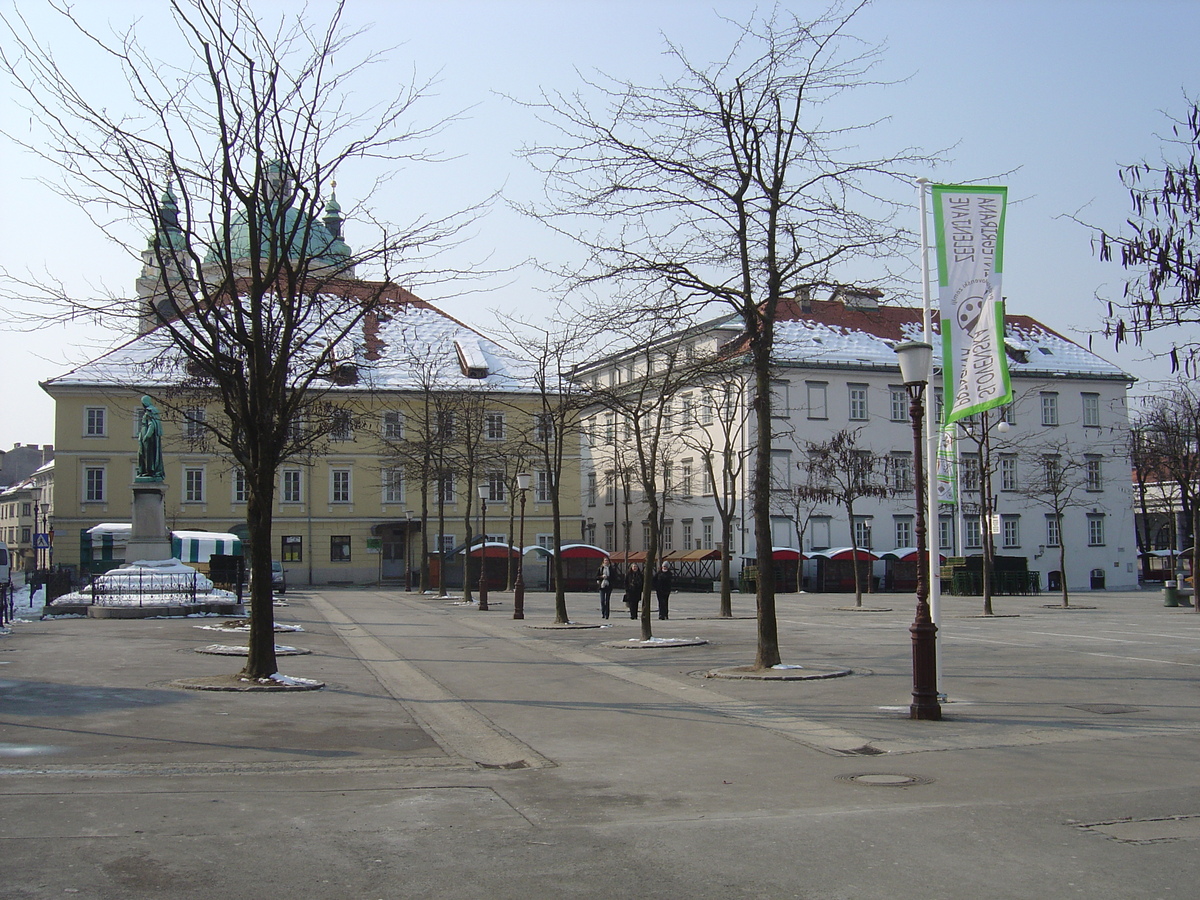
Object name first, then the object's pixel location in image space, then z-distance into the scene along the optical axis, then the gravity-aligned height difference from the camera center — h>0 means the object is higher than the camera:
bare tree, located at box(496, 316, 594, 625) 28.08 +3.11
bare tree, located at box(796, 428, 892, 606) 48.38 +3.05
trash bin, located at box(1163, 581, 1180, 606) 38.78 -2.32
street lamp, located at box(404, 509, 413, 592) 52.97 -1.22
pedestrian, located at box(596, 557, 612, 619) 31.17 -1.28
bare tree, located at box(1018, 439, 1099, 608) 64.32 +3.29
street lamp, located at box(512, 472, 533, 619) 31.33 -1.65
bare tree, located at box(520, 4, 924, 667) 17.19 +4.52
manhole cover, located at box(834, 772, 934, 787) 9.13 -2.02
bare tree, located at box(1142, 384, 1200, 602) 38.88 +3.32
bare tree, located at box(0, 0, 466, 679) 15.43 +3.87
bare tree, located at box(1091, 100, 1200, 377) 12.59 +3.10
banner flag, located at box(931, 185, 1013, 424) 14.38 +3.17
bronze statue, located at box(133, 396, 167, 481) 34.94 +2.96
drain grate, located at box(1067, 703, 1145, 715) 13.12 -2.12
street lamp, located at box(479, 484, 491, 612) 36.16 -1.43
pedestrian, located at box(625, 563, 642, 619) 30.98 -1.40
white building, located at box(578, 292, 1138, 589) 63.09 +4.60
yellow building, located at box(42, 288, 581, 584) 64.69 +3.66
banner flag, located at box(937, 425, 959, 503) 28.62 +1.71
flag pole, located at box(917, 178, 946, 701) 13.74 +1.03
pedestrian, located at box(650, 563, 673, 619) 30.28 -1.35
